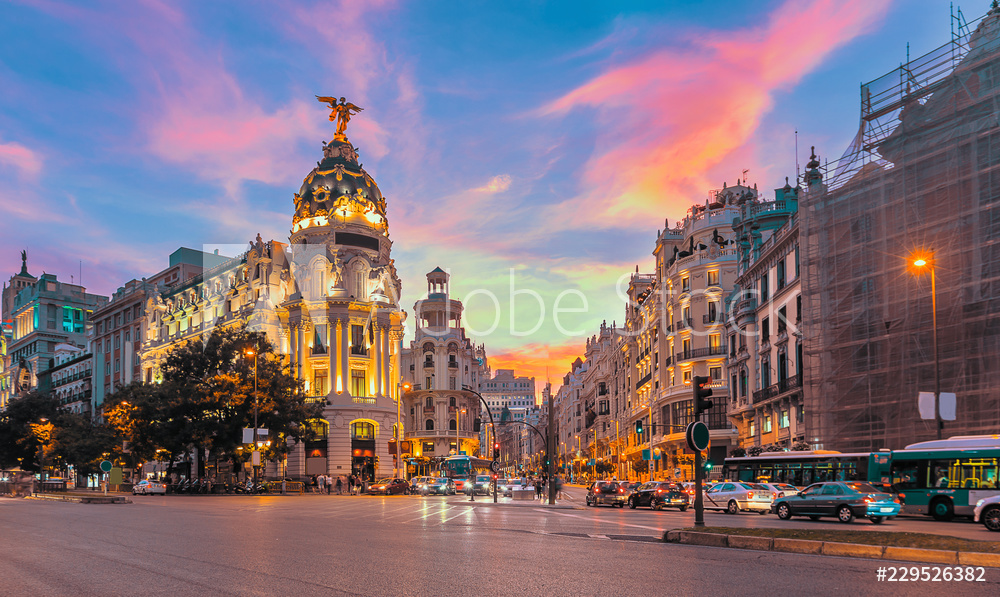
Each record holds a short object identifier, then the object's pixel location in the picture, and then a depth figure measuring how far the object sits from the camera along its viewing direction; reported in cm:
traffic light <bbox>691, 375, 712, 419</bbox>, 1891
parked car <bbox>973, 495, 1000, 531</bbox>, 2212
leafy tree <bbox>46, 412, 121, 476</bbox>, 7562
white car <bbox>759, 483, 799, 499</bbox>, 3503
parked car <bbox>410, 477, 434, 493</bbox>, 6689
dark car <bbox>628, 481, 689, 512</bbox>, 3919
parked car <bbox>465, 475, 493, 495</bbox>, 6756
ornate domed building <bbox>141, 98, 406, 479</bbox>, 8119
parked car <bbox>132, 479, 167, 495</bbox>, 6419
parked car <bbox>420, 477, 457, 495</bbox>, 6652
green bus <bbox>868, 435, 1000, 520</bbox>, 2750
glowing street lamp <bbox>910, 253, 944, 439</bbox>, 2900
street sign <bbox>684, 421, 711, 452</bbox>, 1858
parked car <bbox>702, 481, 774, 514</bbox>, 3472
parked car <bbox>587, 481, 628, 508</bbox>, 4259
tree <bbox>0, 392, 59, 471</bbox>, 8700
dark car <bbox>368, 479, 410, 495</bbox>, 6500
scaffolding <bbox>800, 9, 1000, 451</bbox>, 3241
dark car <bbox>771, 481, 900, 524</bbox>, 2558
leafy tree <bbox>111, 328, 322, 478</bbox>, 6150
